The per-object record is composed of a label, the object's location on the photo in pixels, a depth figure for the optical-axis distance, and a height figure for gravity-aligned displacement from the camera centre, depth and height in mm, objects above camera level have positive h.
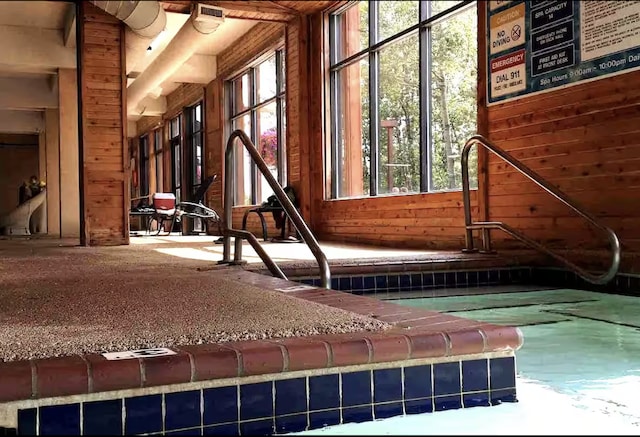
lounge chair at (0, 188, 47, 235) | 15141 -159
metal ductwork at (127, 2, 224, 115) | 8320 +2324
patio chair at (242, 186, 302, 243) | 8680 -71
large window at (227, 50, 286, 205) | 10906 +1594
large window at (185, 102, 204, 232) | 14513 +1384
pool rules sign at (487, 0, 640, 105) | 4586 +1230
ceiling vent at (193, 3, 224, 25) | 8250 +2410
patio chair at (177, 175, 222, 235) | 9391 +96
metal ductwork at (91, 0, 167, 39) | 6945 +2099
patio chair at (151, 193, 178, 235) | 10406 +22
